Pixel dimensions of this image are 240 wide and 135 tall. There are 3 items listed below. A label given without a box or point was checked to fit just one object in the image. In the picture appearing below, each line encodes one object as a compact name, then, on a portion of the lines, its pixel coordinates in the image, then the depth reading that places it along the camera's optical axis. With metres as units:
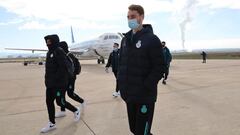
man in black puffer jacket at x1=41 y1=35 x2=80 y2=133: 3.44
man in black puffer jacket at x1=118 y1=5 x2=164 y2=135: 2.04
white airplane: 19.53
